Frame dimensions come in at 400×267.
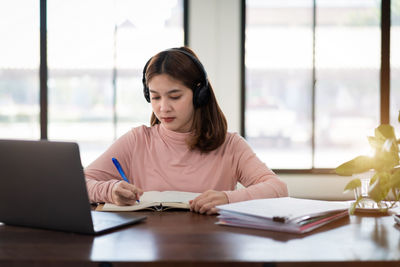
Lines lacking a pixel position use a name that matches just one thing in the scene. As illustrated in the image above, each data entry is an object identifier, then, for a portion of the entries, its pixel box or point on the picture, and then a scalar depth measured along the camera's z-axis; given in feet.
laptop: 3.07
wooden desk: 2.65
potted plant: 3.25
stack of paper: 3.35
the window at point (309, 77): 16.61
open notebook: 4.21
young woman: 5.35
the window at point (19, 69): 16.24
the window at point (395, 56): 16.15
